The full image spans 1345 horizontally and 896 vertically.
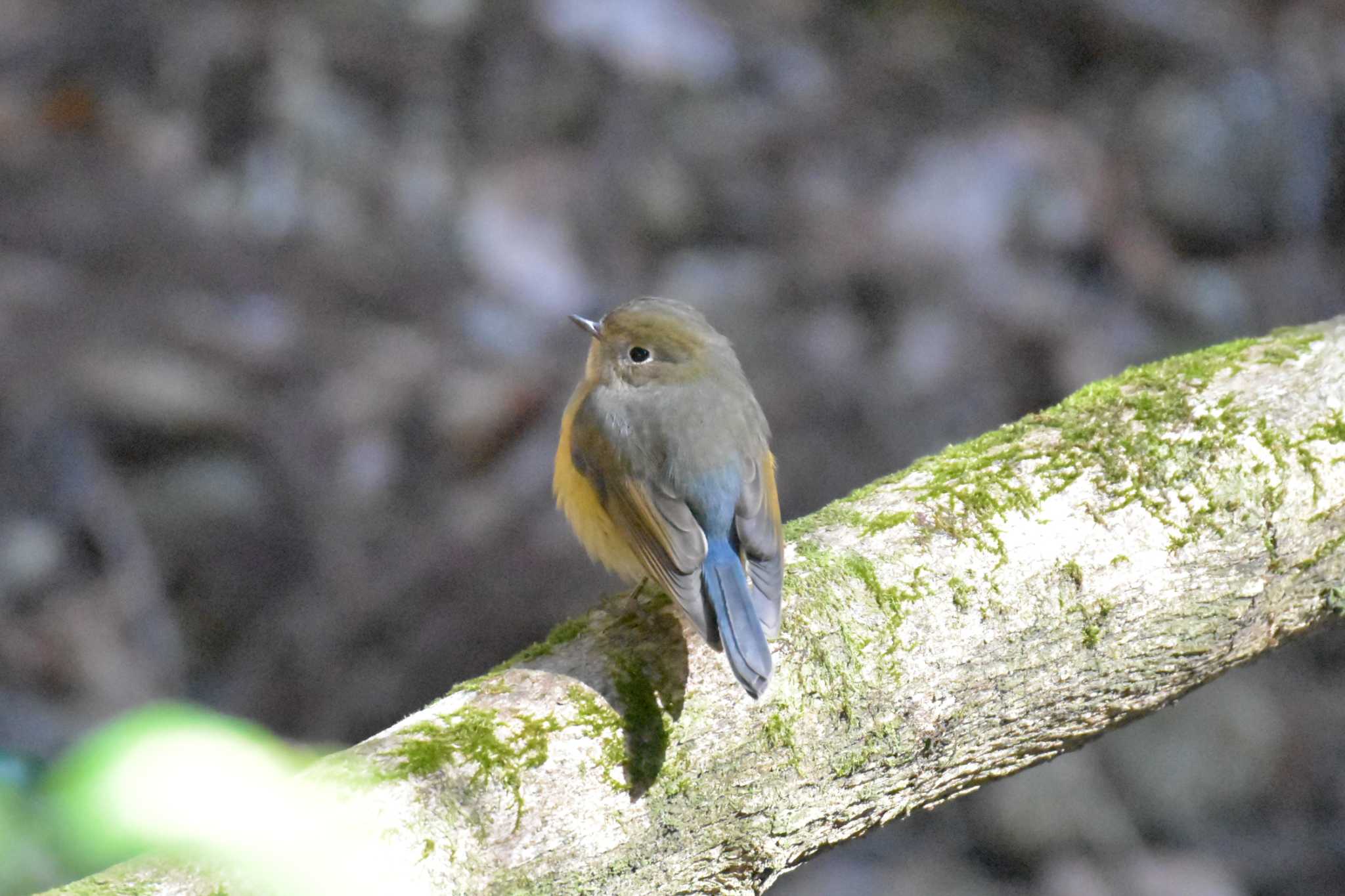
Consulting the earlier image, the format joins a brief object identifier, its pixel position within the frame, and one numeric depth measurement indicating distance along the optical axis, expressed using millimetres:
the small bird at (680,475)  4770
